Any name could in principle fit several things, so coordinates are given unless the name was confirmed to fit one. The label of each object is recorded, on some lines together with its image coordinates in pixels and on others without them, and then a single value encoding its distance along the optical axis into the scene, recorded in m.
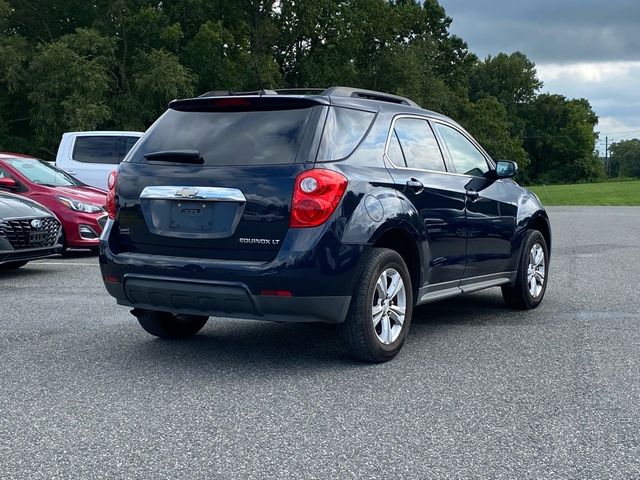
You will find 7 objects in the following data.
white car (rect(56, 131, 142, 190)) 15.97
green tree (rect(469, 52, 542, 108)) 101.38
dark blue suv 5.01
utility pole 173.00
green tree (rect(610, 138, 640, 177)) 164.62
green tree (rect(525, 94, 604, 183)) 104.62
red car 11.99
